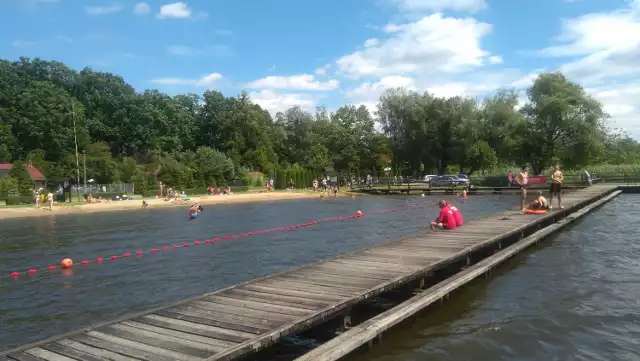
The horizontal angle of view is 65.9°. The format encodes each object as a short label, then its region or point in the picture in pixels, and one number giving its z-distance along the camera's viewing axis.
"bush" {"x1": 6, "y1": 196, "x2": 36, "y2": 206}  45.07
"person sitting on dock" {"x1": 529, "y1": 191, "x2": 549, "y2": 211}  21.86
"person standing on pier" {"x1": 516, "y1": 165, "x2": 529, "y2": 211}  21.64
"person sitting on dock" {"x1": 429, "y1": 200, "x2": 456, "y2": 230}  16.78
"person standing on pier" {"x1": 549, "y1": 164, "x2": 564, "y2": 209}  21.26
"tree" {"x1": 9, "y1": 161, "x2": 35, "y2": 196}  50.31
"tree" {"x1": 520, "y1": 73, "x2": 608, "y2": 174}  55.84
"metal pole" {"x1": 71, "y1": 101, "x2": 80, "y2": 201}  73.12
